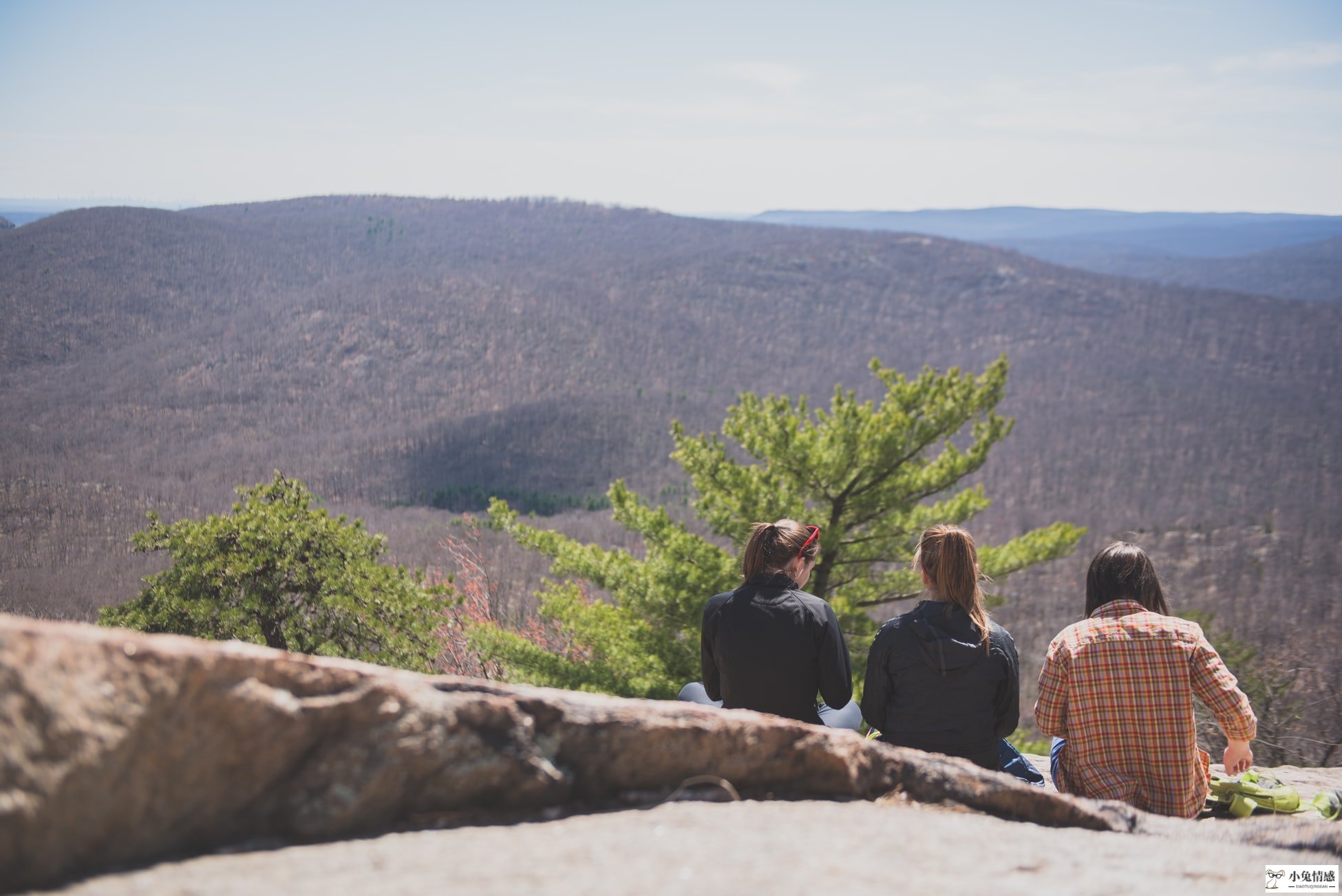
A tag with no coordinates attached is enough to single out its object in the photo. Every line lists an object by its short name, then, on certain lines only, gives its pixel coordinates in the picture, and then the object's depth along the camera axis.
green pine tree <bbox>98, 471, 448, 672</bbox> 7.18
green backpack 3.25
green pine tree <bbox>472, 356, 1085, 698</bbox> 9.95
